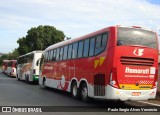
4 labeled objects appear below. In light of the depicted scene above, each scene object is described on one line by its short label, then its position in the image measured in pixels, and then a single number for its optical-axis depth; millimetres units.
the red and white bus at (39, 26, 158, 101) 12789
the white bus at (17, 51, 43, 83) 29202
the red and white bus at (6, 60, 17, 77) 47219
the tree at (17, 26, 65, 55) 69750
